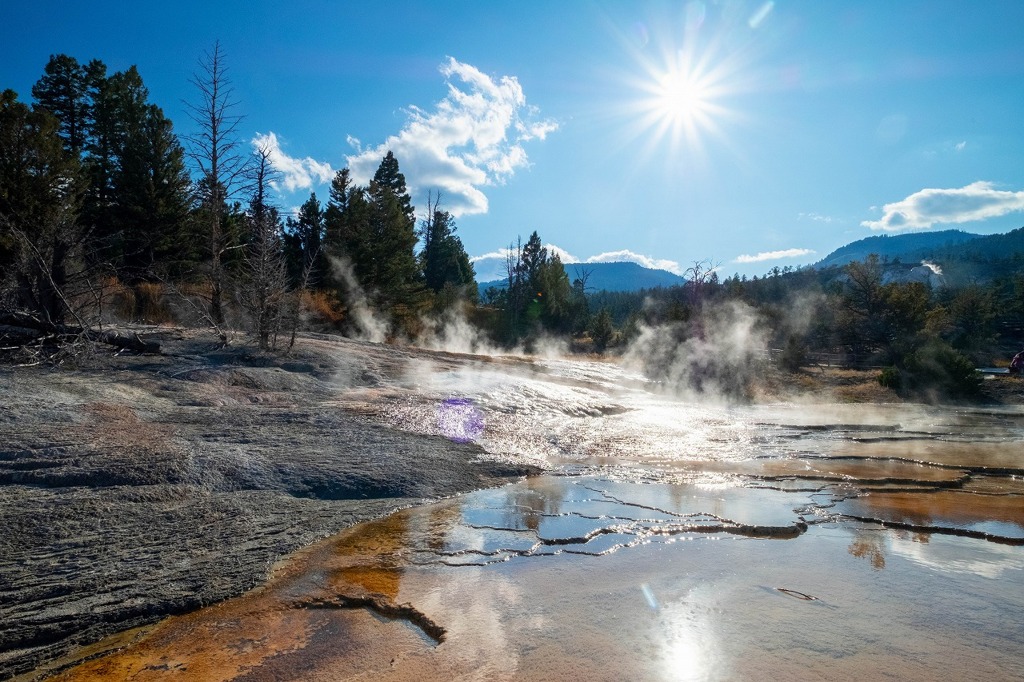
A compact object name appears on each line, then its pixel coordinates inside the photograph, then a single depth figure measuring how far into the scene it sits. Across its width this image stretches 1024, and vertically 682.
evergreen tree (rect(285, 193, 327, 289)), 27.70
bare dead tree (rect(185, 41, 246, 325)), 14.20
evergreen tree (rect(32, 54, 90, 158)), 25.36
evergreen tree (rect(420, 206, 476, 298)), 48.56
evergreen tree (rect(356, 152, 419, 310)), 28.05
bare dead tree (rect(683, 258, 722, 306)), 31.44
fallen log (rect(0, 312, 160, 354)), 7.71
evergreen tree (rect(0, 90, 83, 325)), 15.97
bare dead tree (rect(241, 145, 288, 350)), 10.79
